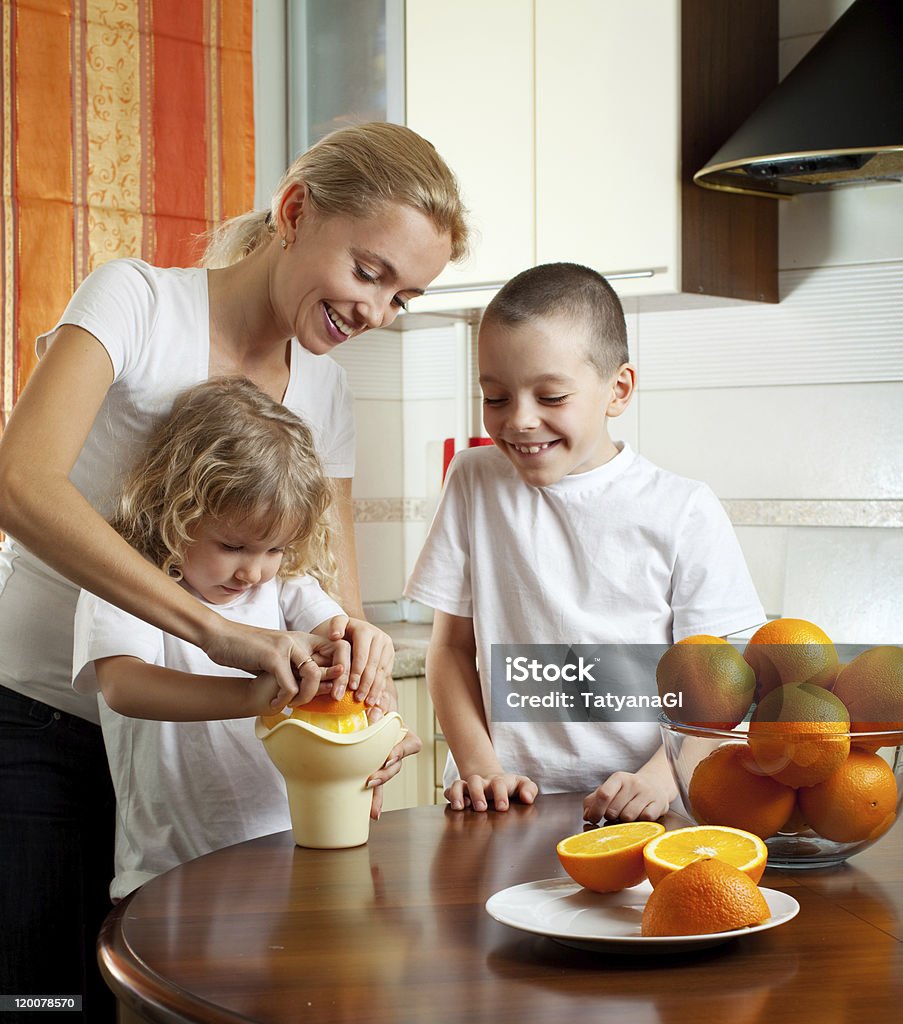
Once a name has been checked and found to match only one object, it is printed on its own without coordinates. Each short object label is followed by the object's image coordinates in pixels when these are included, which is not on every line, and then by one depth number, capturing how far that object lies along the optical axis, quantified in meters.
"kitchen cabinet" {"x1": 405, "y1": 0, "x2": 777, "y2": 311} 2.45
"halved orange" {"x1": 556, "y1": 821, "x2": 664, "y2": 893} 0.88
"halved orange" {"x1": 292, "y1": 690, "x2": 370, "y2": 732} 1.05
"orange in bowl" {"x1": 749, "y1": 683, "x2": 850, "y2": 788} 0.91
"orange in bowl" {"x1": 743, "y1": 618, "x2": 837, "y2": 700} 0.97
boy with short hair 1.45
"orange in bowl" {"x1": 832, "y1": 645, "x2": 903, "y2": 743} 0.94
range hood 2.04
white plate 0.77
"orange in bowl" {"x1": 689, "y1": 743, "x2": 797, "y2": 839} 0.95
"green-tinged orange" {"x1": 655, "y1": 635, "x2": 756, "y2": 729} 0.97
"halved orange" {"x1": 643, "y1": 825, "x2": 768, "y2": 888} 0.84
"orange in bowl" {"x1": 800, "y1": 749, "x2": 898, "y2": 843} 0.93
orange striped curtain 2.49
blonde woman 1.32
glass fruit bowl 0.92
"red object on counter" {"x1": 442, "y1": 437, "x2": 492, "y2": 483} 3.05
